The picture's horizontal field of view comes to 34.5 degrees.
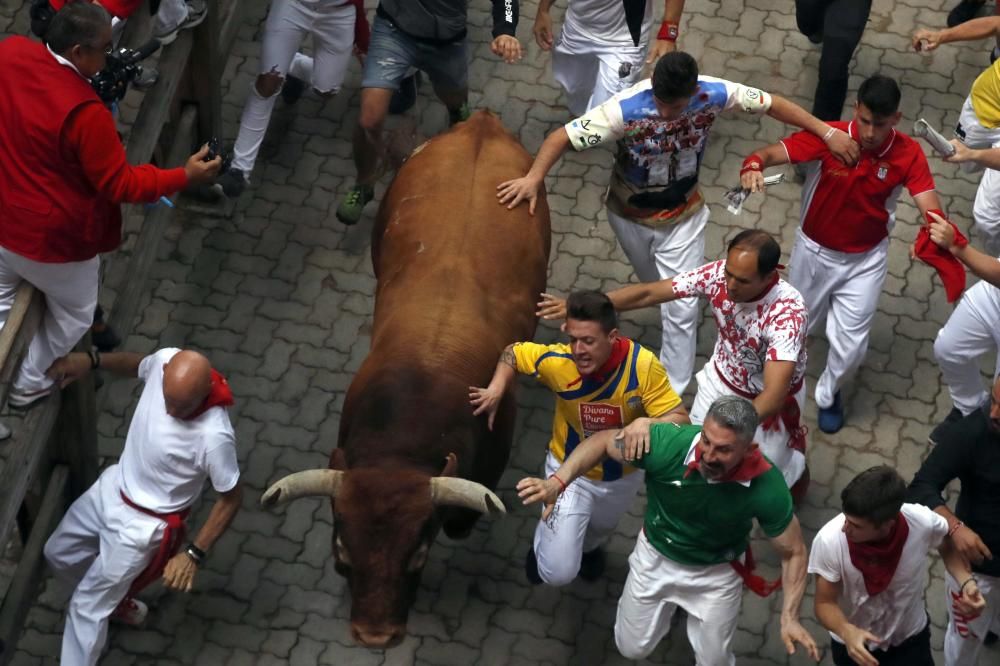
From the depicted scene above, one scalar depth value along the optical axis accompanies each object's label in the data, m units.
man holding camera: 7.51
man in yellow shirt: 7.88
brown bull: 7.91
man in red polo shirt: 8.98
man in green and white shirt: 7.34
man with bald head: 8.07
